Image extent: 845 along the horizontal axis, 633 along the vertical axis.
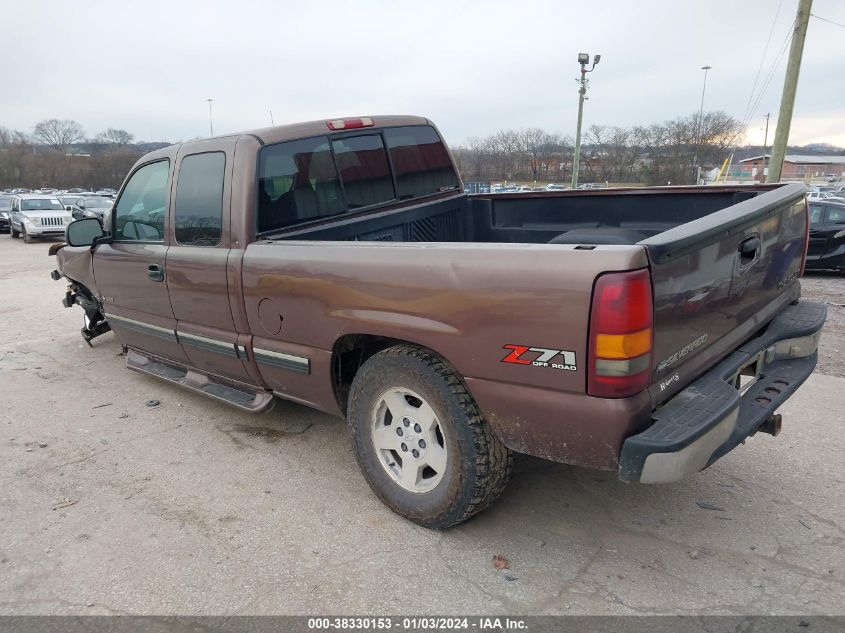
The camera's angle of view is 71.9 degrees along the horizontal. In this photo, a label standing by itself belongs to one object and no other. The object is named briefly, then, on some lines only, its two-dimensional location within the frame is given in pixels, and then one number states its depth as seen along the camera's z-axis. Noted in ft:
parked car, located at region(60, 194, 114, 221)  68.39
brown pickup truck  7.14
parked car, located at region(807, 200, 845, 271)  36.40
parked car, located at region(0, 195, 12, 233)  81.51
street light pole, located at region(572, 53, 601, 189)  77.41
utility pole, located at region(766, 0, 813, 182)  42.83
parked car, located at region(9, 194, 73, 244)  66.44
